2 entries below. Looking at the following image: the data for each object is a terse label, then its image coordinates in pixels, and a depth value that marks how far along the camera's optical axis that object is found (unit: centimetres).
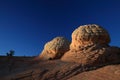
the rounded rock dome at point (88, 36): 654
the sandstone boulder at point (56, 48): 727
